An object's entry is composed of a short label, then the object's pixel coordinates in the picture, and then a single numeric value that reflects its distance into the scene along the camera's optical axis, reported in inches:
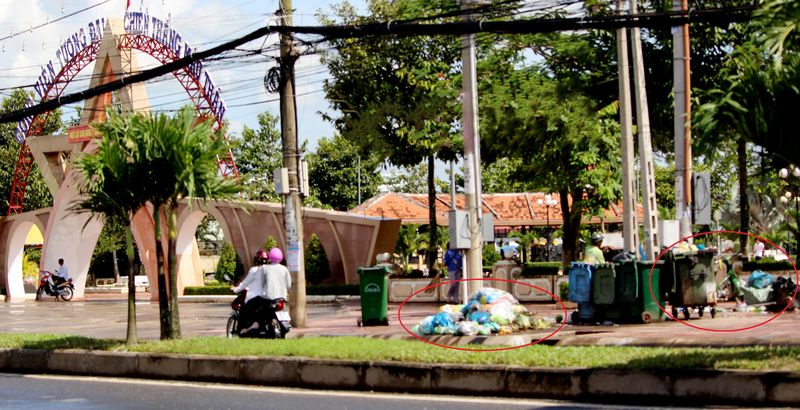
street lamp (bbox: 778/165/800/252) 1588.1
